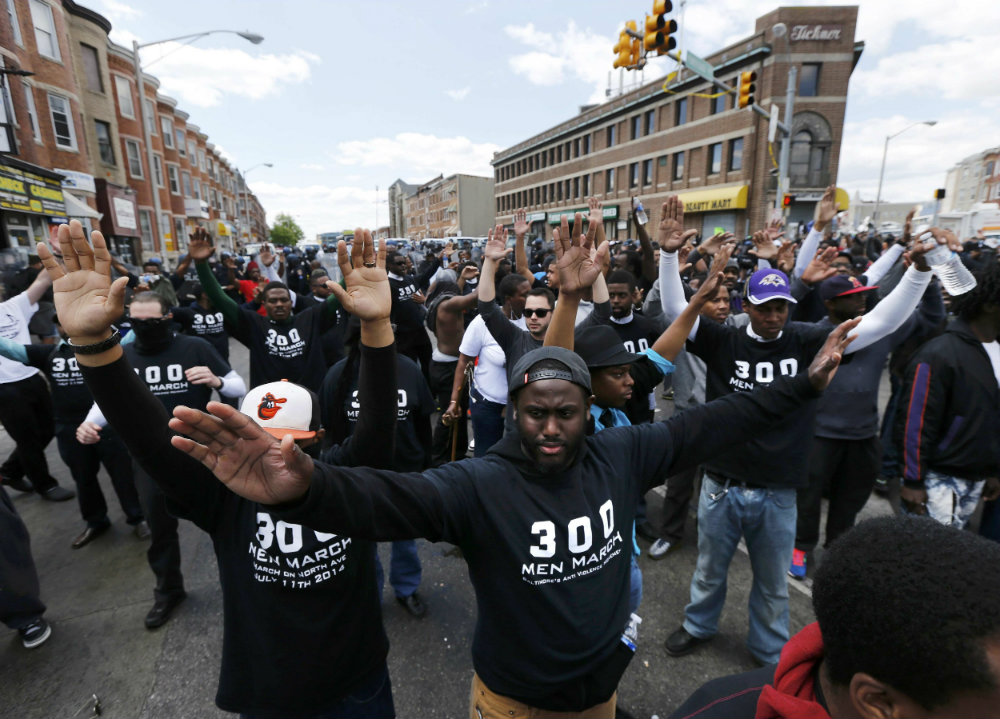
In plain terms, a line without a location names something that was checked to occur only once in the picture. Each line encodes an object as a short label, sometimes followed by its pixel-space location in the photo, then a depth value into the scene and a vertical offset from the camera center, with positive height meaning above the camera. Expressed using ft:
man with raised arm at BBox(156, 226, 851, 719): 5.74 -3.22
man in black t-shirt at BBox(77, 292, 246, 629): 11.78 -3.10
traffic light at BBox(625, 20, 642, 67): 34.81 +12.69
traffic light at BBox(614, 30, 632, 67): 34.96 +13.09
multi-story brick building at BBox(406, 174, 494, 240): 253.65 +21.19
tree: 293.64 +10.27
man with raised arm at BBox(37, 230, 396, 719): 6.15 -3.96
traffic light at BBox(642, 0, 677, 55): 32.04 +13.19
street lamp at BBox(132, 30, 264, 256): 52.91 +17.80
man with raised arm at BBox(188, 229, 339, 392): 17.11 -2.93
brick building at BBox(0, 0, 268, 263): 52.90 +15.22
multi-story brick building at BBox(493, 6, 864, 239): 91.66 +22.67
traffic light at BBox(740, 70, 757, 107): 44.09 +13.33
